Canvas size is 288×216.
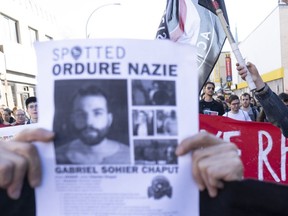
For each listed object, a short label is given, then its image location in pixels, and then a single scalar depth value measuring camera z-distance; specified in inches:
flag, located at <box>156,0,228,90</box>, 147.6
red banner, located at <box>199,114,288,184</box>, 141.4
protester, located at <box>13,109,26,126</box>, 265.2
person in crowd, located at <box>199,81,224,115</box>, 230.2
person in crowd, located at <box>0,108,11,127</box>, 322.5
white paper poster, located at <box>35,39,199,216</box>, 34.8
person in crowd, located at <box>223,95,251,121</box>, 237.7
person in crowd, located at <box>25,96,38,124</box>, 204.0
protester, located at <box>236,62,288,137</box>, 96.5
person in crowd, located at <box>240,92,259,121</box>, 277.2
